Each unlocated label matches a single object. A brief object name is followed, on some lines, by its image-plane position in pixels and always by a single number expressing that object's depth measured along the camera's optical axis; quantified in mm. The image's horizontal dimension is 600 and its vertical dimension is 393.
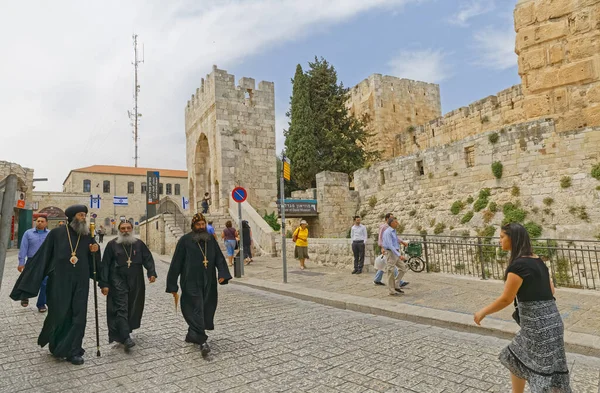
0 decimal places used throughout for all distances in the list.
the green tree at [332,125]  25562
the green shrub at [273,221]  20109
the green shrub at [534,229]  11456
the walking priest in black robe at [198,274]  4520
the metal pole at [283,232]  9117
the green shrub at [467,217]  13742
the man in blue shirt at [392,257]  7402
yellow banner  10186
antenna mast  50731
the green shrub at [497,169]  13492
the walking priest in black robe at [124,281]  4633
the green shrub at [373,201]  19047
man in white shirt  10539
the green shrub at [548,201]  11828
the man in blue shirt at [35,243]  6883
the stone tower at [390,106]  28719
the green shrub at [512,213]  12180
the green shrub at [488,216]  13066
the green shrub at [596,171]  10984
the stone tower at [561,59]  12445
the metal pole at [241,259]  10641
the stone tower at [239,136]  20266
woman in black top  2484
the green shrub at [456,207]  14452
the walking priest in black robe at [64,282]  4164
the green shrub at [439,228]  14459
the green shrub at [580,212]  10909
